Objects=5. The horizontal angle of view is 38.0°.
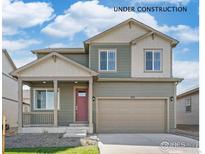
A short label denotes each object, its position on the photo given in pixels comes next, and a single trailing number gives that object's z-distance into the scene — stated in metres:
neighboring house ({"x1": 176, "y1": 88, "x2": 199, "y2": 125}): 18.42
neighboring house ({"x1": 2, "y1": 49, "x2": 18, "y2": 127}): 19.05
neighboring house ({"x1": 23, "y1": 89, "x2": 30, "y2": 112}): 26.50
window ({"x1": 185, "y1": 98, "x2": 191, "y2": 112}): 19.75
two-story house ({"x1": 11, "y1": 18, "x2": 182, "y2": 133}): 14.68
